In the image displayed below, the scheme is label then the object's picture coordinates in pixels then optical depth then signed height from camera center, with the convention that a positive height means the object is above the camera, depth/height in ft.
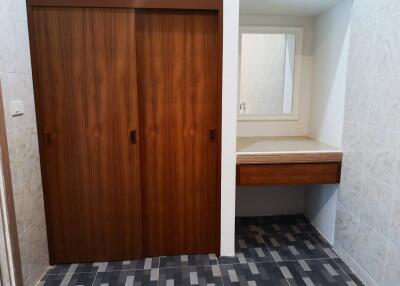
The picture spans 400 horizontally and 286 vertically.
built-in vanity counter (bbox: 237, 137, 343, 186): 7.47 -1.83
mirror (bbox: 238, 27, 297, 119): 9.01 +0.62
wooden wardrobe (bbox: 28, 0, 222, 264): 6.63 -0.73
